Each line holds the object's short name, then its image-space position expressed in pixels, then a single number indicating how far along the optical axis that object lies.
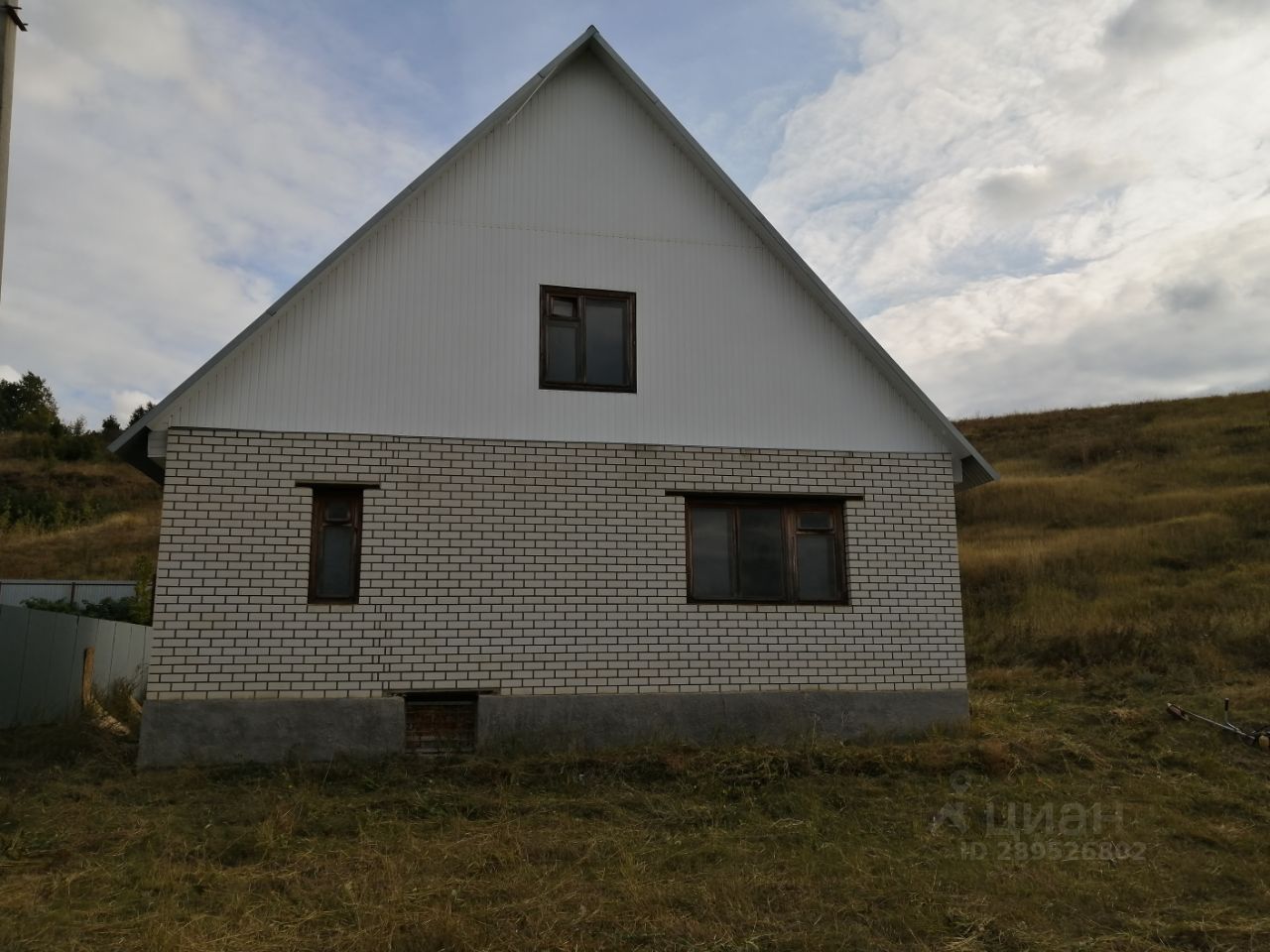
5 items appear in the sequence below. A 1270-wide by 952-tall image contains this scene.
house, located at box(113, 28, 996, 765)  9.24
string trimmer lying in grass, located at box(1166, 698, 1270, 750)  10.40
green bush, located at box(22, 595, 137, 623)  16.77
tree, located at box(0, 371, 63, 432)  54.84
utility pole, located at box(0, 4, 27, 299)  7.02
